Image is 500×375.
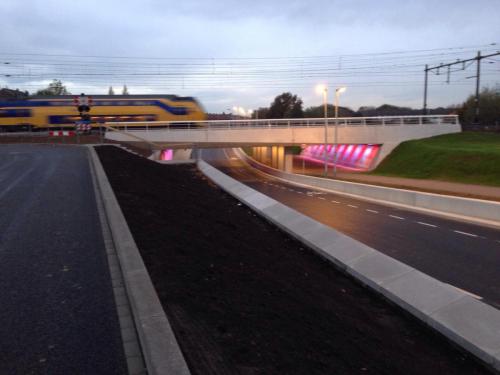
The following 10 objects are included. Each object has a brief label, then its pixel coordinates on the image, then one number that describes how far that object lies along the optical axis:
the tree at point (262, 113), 156.00
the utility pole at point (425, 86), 52.97
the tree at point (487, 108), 74.25
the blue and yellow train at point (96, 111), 51.75
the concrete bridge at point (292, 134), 49.06
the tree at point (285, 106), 128.25
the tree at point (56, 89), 144.38
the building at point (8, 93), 106.09
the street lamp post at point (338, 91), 38.00
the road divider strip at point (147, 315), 4.03
